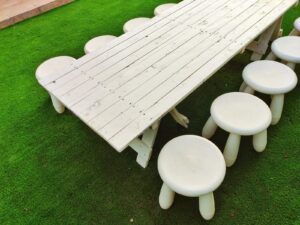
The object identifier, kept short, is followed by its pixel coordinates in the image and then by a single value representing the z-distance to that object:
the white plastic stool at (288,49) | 2.92
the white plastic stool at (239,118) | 2.20
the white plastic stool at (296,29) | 3.37
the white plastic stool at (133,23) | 3.40
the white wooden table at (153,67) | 1.97
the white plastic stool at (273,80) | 2.53
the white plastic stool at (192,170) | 1.86
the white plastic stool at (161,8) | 3.61
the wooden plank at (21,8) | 4.66
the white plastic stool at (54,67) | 2.91
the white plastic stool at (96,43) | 3.13
